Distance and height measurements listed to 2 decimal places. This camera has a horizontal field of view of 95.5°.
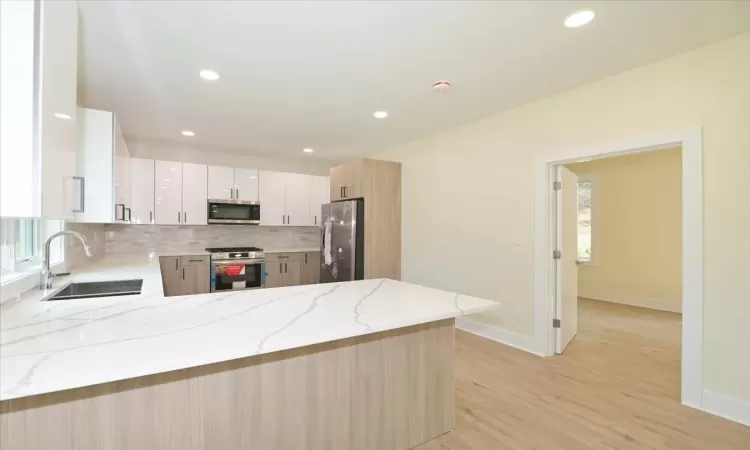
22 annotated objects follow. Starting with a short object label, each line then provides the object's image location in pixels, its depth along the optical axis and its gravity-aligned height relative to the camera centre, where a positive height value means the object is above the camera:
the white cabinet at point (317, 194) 5.76 +0.54
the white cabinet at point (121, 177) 2.40 +0.39
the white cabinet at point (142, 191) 4.45 +0.47
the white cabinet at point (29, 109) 0.99 +0.36
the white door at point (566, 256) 3.21 -0.30
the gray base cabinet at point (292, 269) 5.14 -0.66
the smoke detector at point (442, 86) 2.78 +1.17
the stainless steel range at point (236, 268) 4.71 -0.60
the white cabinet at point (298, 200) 5.55 +0.44
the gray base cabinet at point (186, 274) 4.49 -0.64
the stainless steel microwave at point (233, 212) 4.93 +0.22
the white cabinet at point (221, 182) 4.95 +0.65
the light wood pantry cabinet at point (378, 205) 4.56 +0.29
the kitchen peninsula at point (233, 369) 1.05 -0.57
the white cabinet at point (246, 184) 5.13 +0.64
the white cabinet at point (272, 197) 5.32 +0.47
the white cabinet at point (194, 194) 4.78 +0.46
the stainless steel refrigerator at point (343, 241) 4.54 -0.20
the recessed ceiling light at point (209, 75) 2.58 +1.18
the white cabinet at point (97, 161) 2.16 +0.42
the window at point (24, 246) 1.90 -0.13
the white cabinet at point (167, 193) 4.61 +0.46
